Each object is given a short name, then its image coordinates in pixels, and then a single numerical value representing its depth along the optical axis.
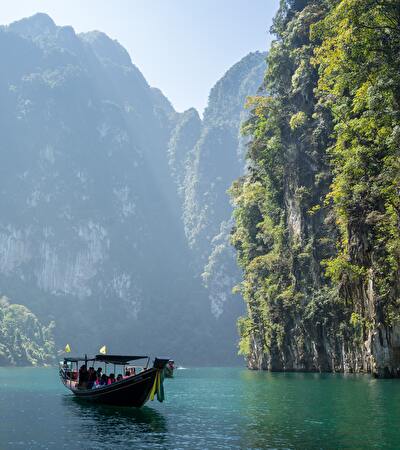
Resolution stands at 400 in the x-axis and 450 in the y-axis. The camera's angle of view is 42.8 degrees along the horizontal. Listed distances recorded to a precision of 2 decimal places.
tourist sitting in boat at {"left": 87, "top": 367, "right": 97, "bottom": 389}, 29.74
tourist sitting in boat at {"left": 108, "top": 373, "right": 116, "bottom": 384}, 28.57
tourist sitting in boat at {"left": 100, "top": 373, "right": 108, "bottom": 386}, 28.78
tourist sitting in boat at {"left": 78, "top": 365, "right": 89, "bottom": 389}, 30.14
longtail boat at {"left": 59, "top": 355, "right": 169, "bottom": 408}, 24.70
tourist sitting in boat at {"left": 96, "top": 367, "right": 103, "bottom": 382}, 30.21
